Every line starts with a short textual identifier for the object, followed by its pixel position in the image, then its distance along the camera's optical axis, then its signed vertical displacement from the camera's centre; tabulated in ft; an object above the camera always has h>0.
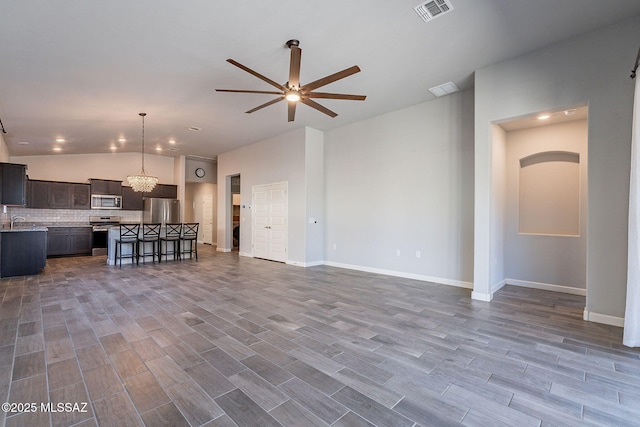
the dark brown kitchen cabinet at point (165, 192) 31.78 +2.33
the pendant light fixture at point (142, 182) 23.17 +2.45
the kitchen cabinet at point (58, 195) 25.71 +1.59
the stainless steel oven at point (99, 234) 28.25 -2.14
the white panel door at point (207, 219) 39.32 -0.93
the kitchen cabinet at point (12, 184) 17.92 +1.77
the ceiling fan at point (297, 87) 9.65 +4.71
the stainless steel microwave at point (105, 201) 28.55 +1.11
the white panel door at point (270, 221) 24.26 -0.75
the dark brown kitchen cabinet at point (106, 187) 28.49 +2.57
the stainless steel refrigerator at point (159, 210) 30.89 +0.26
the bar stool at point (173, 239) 25.17 -2.28
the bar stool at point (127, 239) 22.76 -2.11
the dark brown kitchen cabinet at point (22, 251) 17.76 -2.49
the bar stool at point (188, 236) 25.88 -2.14
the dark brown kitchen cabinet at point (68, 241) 25.98 -2.65
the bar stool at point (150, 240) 23.47 -2.22
